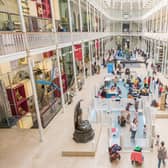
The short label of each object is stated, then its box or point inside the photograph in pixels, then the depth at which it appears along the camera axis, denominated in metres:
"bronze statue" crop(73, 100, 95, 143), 9.65
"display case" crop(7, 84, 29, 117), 12.14
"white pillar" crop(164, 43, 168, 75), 22.25
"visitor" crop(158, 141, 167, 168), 8.09
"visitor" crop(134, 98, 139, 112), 14.06
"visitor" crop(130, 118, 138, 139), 11.20
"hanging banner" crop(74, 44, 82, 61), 18.67
